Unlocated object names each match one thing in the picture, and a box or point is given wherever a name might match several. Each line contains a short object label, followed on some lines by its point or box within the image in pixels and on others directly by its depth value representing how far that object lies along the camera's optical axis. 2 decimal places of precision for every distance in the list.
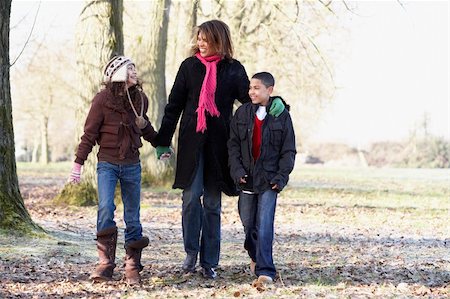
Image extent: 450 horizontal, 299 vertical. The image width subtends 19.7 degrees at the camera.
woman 11.58
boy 11.13
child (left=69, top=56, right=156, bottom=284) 11.16
